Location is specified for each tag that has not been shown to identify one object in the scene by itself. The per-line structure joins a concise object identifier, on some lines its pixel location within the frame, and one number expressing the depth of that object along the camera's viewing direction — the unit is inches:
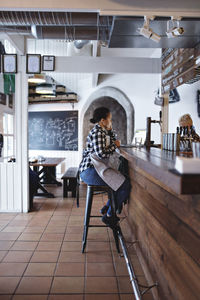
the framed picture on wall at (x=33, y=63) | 161.2
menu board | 126.6
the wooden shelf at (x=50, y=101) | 331.9
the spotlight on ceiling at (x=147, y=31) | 99.7
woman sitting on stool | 106.7
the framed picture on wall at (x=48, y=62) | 166.1
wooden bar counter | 49.0
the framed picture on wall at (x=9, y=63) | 161.3
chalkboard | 341.1
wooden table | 228.7
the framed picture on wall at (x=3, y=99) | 185.9
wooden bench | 221.1
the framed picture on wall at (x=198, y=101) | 162.9
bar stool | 112.4
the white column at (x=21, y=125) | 171.6
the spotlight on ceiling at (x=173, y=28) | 97.7
